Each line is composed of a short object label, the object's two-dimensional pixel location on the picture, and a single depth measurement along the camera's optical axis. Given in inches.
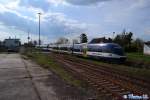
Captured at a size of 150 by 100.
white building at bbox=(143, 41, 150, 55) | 1182.2
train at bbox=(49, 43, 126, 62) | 498.9
